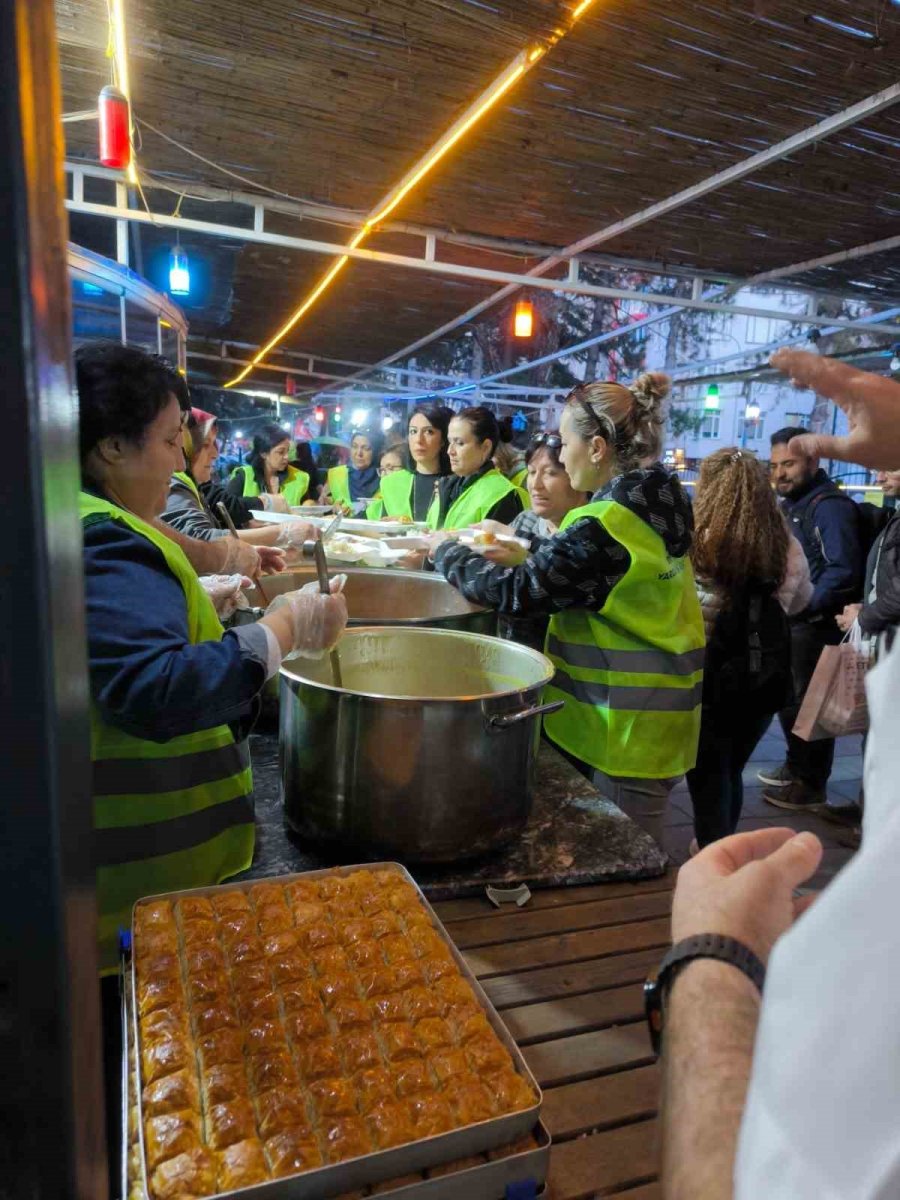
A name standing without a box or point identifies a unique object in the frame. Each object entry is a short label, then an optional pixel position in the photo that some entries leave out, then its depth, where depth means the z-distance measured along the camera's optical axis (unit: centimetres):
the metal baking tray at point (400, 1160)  75
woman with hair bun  226
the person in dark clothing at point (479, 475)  418
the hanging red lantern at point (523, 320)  718
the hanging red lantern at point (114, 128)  367
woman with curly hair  315
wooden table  91
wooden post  38
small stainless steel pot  259
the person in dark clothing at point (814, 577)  436
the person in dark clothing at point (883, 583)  330
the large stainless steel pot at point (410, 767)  135
